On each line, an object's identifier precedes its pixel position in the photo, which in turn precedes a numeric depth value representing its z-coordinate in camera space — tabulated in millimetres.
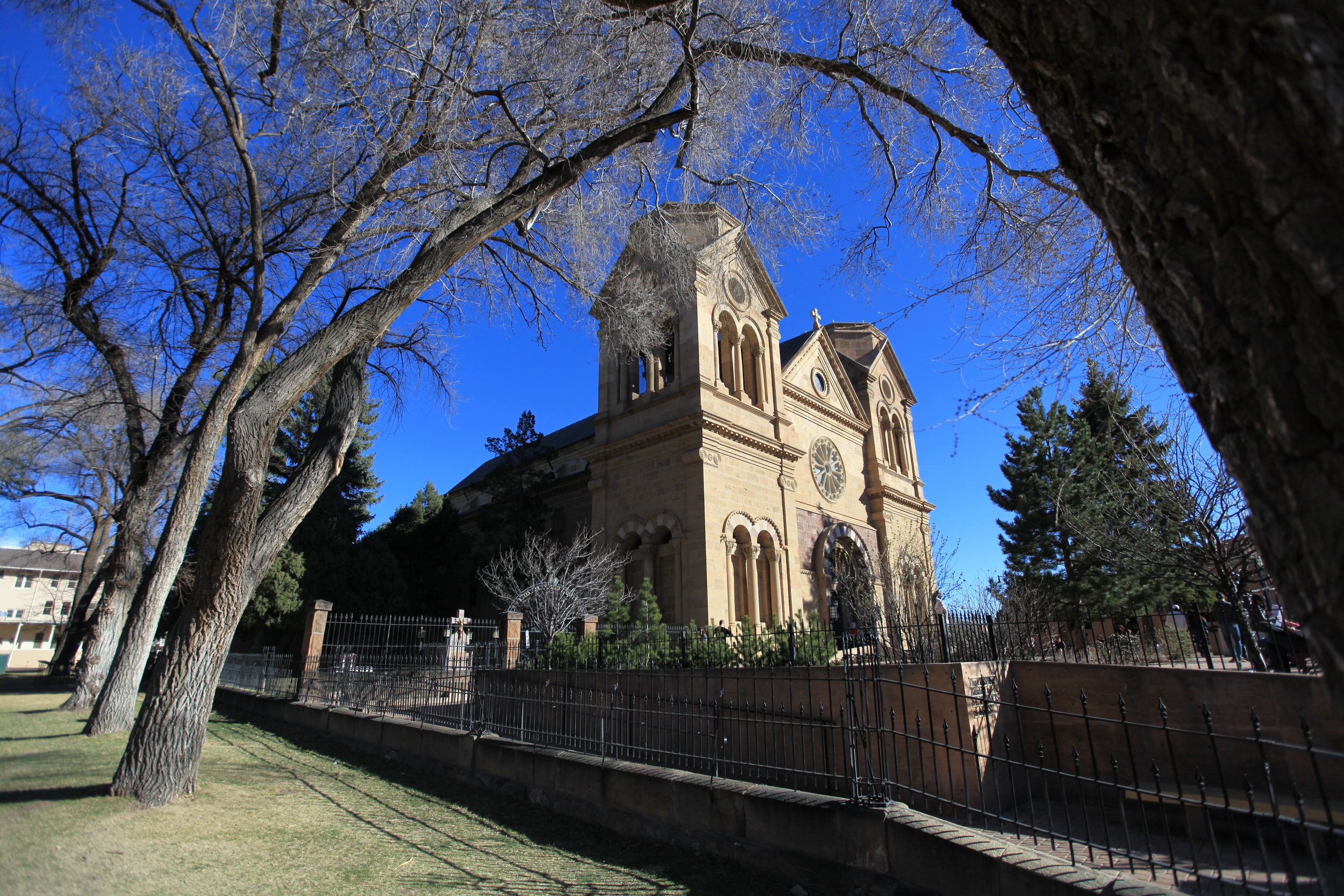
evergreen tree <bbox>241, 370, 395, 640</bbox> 21734
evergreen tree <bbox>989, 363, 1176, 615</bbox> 12188
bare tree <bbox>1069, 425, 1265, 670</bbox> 9156
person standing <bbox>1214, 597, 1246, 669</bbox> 7423
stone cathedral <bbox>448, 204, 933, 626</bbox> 17422
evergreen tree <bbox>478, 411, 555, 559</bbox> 22672
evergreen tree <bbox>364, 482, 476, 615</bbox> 26062
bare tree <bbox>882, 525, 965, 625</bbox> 17391
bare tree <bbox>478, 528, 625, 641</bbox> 17406
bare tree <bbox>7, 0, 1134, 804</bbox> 6699
